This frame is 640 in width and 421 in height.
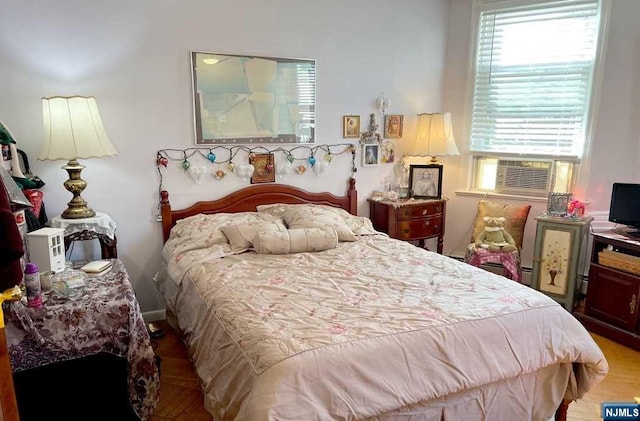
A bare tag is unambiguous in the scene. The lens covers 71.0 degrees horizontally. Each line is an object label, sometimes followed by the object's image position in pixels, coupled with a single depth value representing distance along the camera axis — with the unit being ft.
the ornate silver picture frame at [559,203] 11.54
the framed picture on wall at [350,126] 12.41
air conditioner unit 12.78
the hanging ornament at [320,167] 12.13
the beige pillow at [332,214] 10.77
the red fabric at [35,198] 8.31
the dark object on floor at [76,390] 6.15
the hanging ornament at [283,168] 11.66
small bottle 6.16
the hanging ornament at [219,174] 10.89
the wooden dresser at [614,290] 9.69
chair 11.85
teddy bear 11.85
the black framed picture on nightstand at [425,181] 12.89
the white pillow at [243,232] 9.41
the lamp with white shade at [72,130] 7.95
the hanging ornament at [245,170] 11.12
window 11.84
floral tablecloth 6.03
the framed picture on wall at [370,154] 12.88
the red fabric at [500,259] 11.83
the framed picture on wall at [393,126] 13.05
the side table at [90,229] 8.32
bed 5.15
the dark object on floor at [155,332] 9.88
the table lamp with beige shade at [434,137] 12.71
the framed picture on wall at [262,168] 11.28
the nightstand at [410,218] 12.25
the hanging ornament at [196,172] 10.55
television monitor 10.25
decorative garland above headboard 10.49
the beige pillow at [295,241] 9.19
